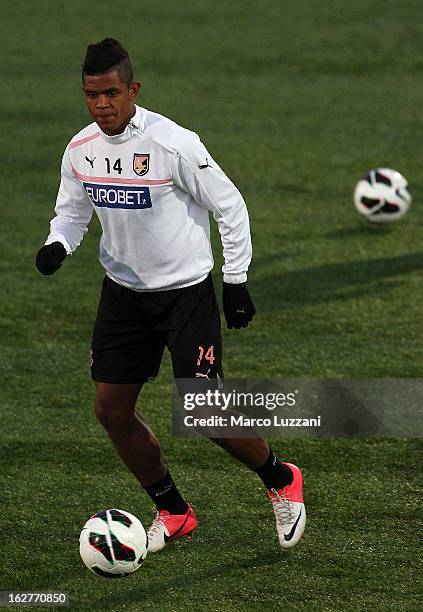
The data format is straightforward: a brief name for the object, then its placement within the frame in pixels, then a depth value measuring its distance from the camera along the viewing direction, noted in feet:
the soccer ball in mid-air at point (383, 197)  75.51
